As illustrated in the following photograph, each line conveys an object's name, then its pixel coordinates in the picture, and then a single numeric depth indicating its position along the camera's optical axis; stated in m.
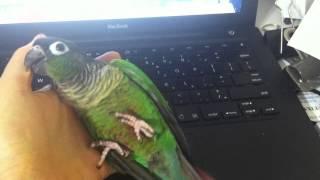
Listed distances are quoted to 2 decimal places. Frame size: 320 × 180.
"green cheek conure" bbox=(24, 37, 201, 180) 0.32
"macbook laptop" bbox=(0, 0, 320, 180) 0.47
